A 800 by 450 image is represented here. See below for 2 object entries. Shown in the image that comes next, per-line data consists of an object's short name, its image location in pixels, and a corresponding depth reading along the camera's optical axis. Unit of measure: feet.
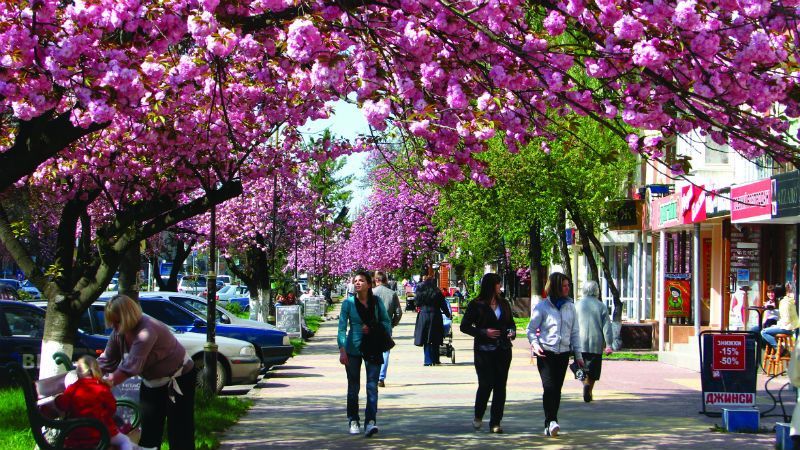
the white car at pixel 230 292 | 235.81
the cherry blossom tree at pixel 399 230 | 213.87
